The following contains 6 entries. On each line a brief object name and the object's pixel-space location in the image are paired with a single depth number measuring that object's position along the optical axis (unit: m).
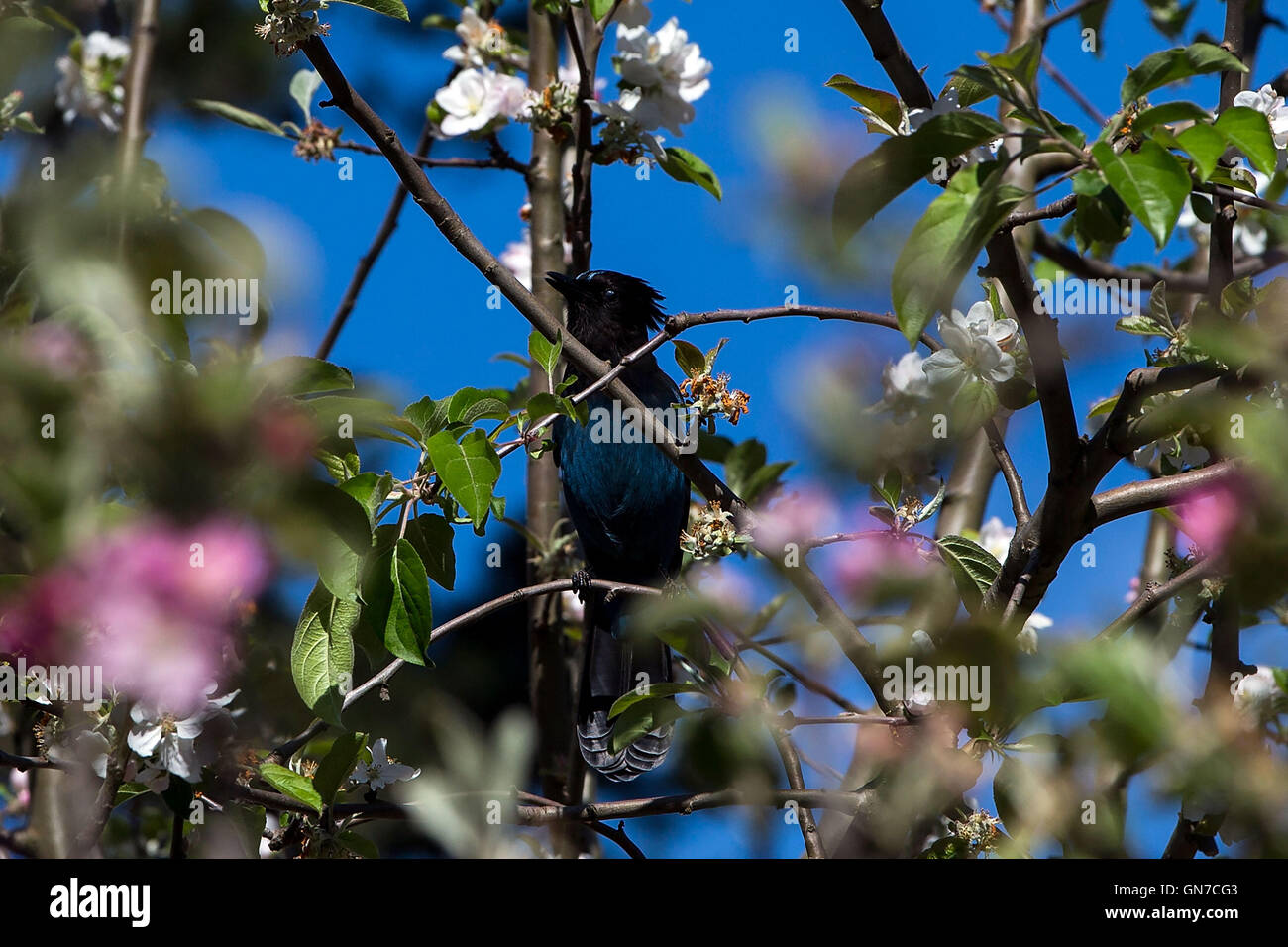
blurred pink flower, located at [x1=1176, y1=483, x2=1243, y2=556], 1.17
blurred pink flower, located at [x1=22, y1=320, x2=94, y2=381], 1.24
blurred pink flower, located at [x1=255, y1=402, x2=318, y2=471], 1.28
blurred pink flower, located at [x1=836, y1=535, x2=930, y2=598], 1.28
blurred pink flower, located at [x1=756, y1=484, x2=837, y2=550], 1.73
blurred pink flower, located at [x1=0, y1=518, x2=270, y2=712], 1.27
